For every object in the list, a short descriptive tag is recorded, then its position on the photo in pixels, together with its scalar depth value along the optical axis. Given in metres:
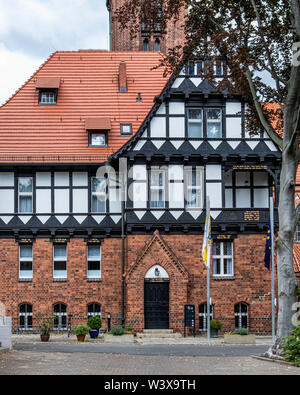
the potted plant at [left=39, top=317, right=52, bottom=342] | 28.87
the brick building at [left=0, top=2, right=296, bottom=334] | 32.72
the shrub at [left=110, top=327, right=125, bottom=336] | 28.72
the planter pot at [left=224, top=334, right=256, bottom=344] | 28.59
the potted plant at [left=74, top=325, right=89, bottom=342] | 28.42
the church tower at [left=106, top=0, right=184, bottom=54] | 50.66
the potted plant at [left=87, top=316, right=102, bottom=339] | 29.96
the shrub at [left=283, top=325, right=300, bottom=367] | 18.92
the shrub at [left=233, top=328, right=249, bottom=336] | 28.60
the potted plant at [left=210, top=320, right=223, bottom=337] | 31.06
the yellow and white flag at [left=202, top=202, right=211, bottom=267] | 29.73
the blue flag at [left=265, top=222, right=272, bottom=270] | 30.12
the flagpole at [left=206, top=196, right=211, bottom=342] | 29.02
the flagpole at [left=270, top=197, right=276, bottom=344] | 28.22
